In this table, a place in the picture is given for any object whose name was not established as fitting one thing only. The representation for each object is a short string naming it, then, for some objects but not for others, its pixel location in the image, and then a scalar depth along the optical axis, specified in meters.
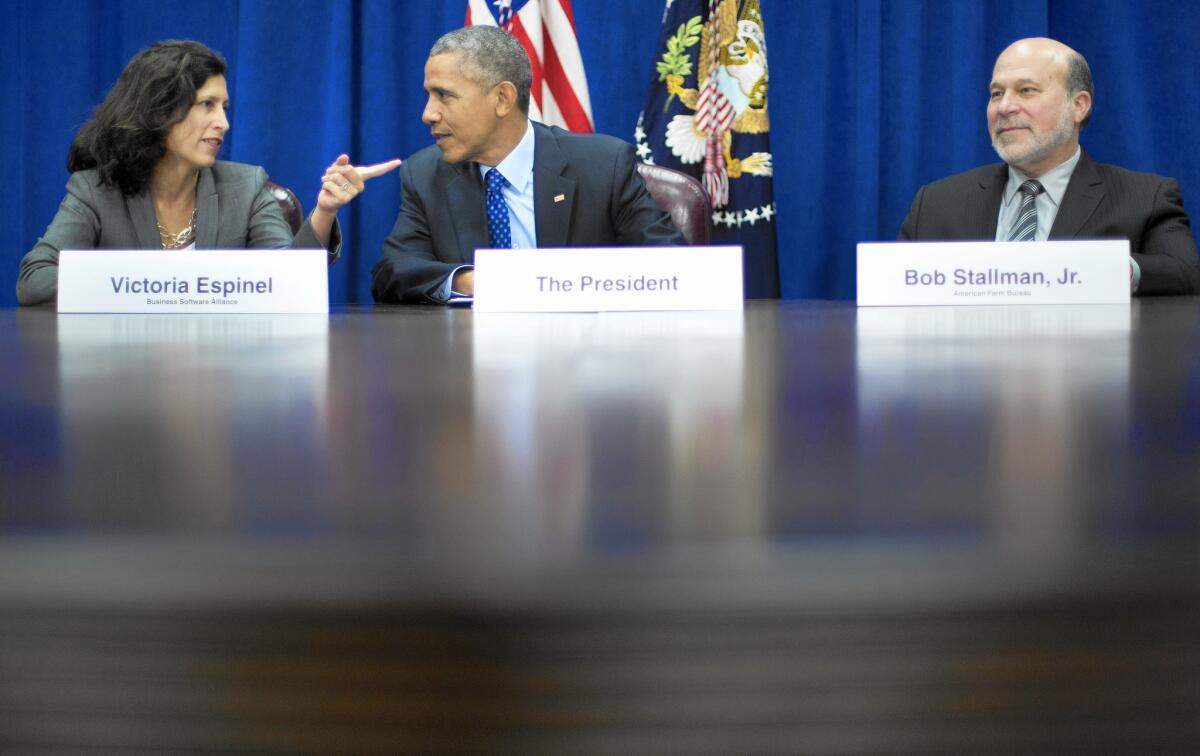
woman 4.26
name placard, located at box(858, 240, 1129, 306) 3.60
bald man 4.34
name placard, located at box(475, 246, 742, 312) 3.53
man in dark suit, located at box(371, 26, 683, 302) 4.36
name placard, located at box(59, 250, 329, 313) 3.59
